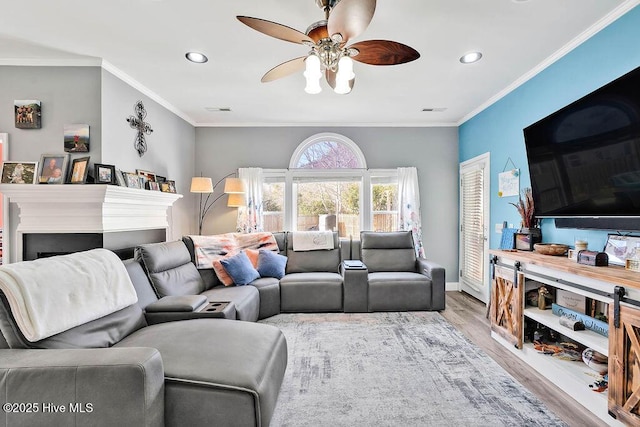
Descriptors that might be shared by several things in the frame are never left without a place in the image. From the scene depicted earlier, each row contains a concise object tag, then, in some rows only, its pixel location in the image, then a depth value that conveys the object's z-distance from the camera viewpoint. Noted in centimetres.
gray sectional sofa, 129
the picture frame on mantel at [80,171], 271
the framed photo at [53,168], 271
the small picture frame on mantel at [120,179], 290
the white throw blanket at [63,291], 148
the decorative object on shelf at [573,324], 217
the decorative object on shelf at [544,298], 261
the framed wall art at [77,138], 282
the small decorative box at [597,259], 206
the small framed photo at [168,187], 373
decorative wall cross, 333
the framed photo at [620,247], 200
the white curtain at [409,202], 481
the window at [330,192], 495
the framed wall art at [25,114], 281
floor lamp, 425
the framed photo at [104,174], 272
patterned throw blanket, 357
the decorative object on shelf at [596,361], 203
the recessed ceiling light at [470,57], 275
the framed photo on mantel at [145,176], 335
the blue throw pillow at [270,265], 396
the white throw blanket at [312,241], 437
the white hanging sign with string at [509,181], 339
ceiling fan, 159
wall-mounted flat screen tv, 183
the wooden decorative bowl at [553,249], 253
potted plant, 292
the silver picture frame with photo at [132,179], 306
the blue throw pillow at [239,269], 355
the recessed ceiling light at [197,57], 274
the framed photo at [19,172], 267
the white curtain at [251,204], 480
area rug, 188
